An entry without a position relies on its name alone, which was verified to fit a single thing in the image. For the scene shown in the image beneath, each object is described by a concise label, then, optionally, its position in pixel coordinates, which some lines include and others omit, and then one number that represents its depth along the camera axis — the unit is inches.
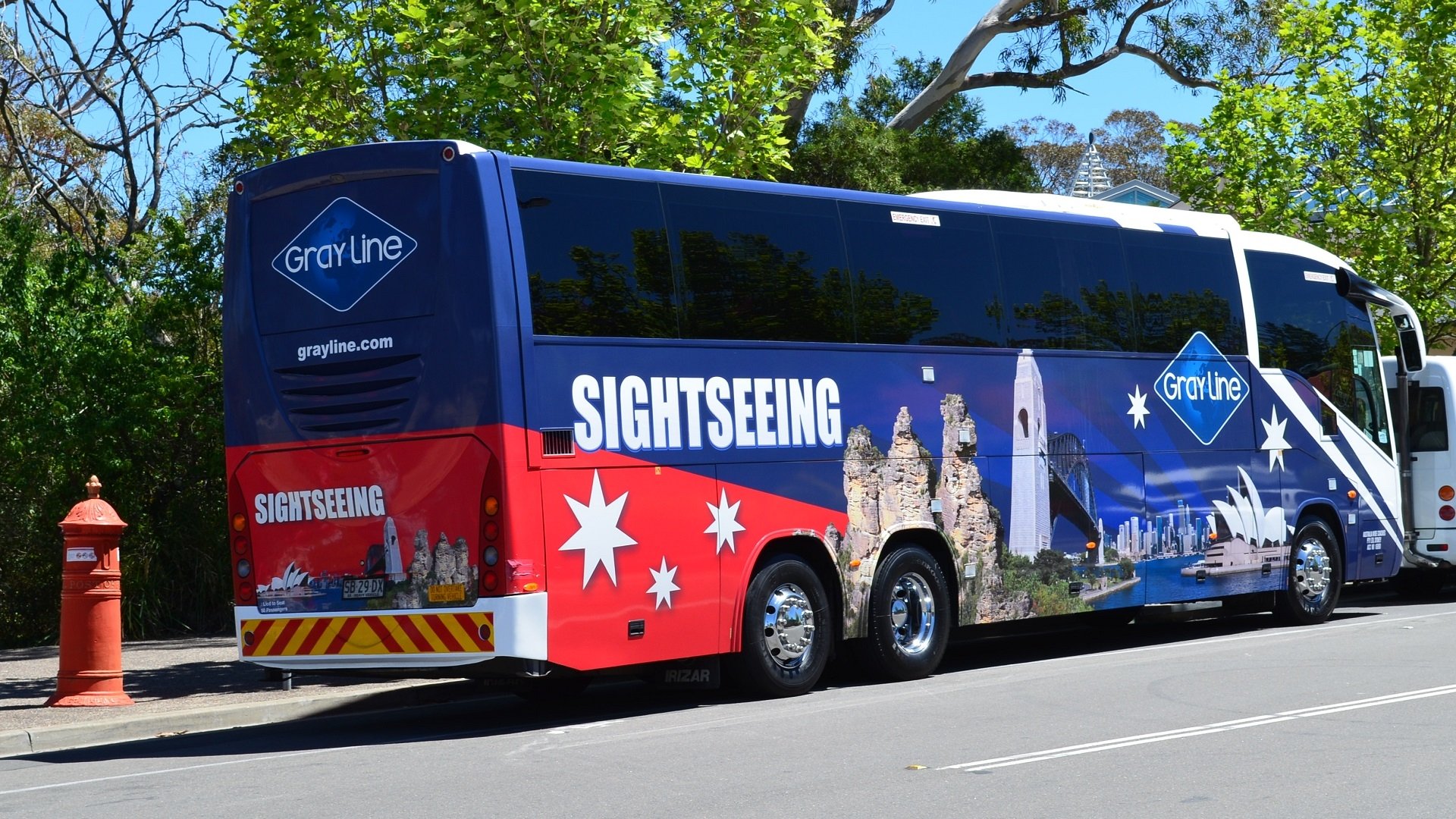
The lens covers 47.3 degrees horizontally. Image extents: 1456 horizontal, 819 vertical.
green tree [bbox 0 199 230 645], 702.5
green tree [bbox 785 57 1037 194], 1072.2
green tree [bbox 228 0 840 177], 555.2
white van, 760.3
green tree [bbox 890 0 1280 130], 1167.0
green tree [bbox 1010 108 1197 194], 2139.5
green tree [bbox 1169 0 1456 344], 916.0
